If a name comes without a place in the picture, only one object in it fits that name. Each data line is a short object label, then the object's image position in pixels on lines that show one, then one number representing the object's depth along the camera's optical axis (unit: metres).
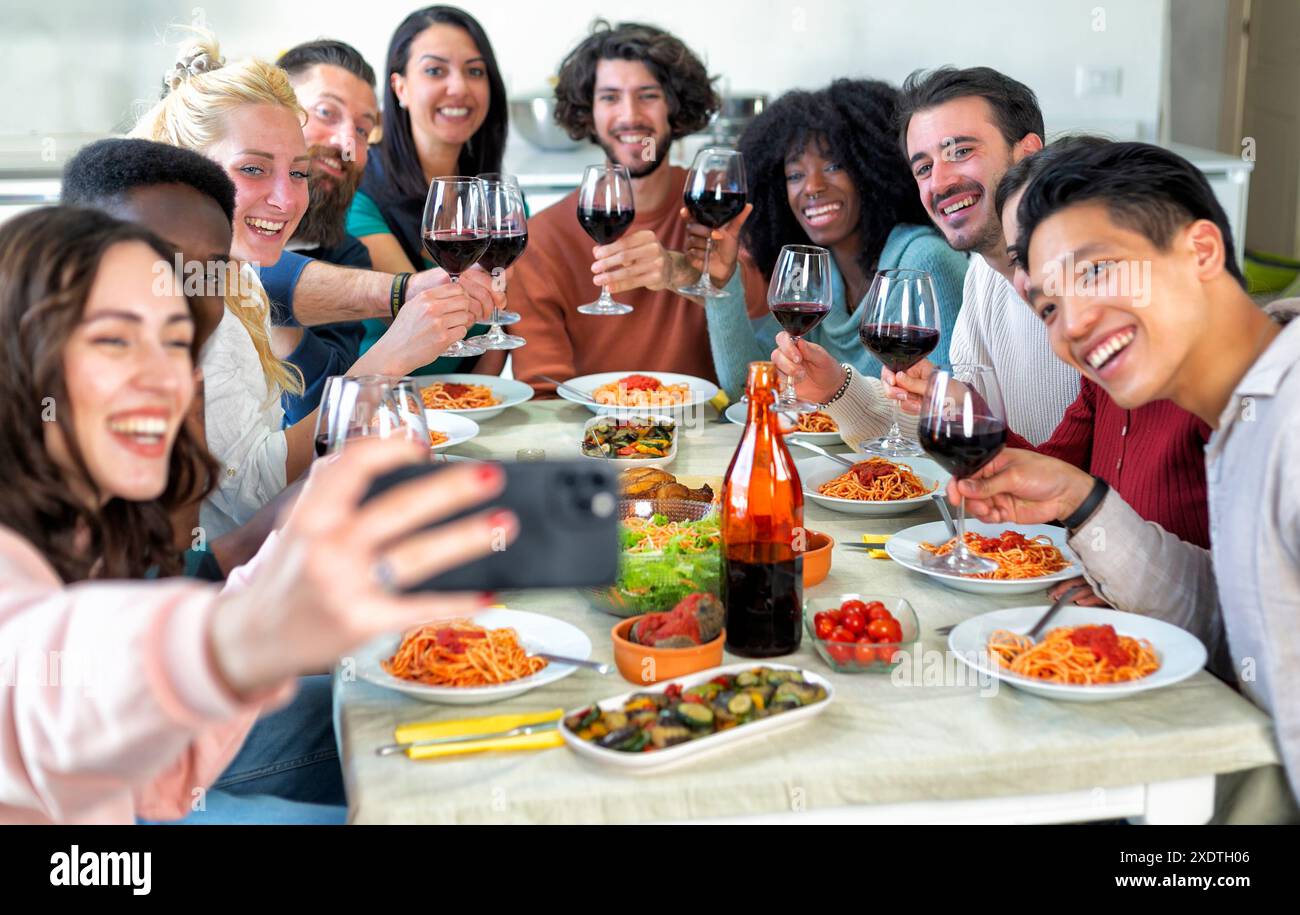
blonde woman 1.95
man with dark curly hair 3.14
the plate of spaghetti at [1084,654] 1.23
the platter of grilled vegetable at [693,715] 1.12
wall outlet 5.20
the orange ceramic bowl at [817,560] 1.57
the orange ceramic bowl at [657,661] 1.27
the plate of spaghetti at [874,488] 1.87
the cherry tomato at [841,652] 1.30
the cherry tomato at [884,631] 1.34
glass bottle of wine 1.35
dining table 1.09
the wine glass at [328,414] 1.35
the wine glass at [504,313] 2.25
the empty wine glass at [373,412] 1.31
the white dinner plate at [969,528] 1.53
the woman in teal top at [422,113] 3.46
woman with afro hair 2.86
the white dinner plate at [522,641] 1.23
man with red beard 2.69
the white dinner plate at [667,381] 2.48
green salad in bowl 1.43
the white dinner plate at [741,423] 2.38
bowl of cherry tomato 1.30
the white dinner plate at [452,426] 2.27
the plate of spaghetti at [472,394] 2.49
